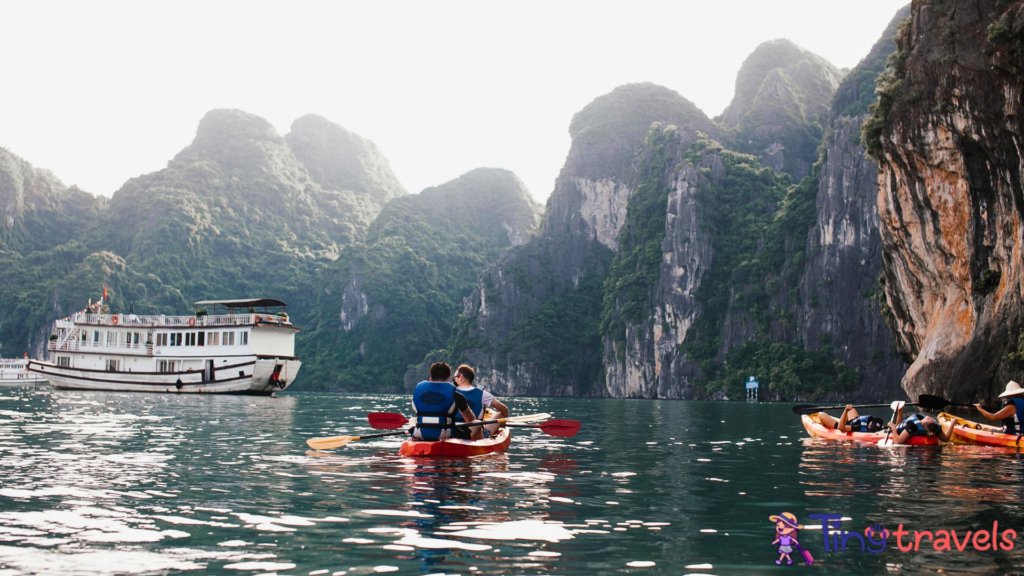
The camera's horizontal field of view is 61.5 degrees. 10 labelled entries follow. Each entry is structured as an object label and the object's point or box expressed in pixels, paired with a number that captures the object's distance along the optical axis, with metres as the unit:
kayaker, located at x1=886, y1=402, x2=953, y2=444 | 19.66
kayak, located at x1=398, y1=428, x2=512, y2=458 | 14.82
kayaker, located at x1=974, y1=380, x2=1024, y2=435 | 18.80
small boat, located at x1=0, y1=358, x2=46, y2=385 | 82.69
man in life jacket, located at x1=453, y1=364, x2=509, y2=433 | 15.40
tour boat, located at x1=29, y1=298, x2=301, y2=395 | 56.81
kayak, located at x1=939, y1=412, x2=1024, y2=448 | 18.77
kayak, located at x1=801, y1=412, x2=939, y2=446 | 19.75
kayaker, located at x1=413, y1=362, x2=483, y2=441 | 14.63
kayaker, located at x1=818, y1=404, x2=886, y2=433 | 22.33
